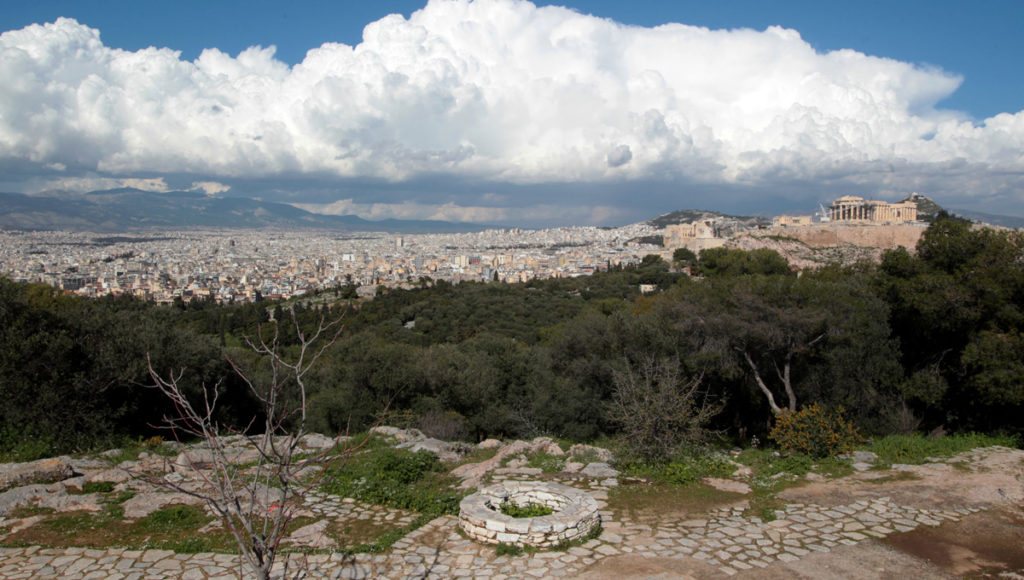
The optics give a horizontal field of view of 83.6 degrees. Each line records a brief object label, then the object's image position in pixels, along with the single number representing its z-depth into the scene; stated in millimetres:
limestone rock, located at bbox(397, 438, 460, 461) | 9070
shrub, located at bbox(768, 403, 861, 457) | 8250
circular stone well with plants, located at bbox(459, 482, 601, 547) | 5492
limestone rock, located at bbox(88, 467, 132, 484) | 7567
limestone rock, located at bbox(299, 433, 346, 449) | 10086
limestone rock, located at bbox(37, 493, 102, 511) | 6465
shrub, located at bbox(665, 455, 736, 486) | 7445
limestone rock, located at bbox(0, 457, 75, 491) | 7215
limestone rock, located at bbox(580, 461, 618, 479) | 7746
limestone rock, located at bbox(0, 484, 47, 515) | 6375
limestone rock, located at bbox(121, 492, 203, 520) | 6414
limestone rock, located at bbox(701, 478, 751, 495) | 7152
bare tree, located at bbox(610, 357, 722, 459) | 7957
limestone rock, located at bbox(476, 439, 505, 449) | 10182
